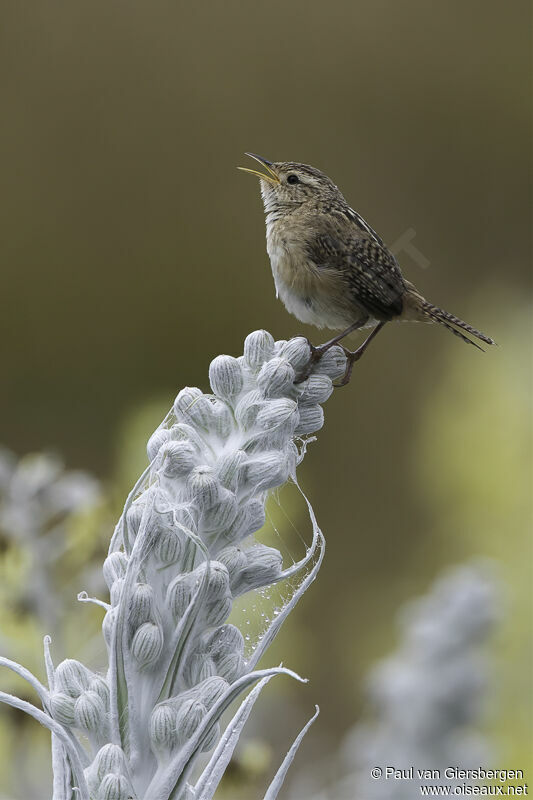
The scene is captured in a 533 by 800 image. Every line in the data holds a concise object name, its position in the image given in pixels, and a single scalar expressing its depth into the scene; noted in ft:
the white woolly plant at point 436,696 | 14.30
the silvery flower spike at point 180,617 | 13.64
